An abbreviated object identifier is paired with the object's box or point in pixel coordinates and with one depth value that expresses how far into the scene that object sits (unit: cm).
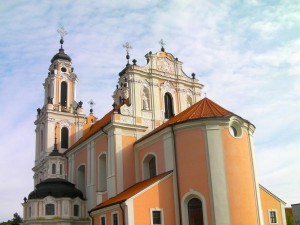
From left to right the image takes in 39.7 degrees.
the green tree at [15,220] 5374
